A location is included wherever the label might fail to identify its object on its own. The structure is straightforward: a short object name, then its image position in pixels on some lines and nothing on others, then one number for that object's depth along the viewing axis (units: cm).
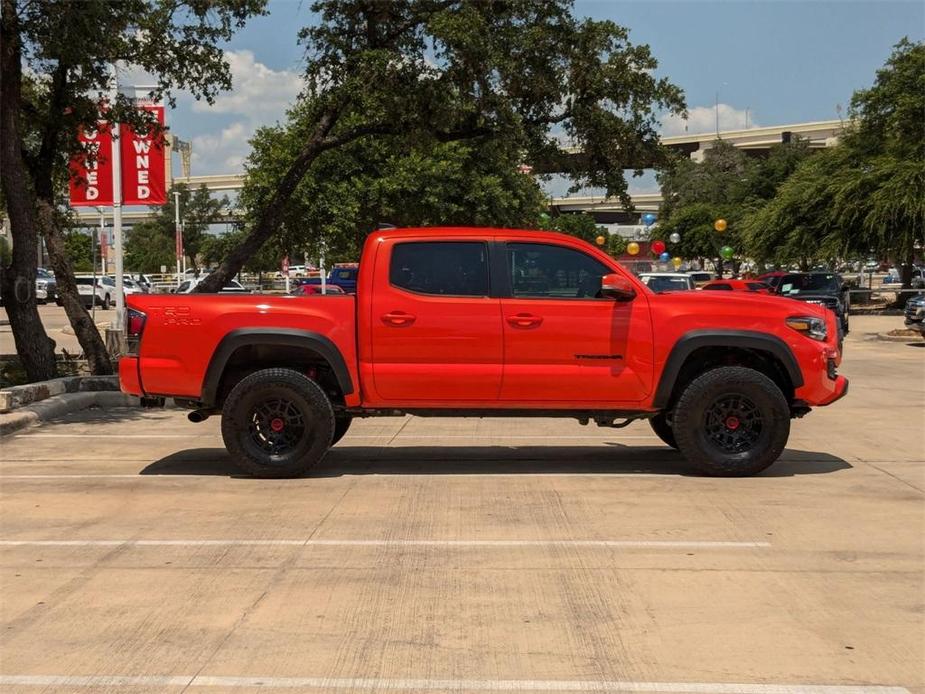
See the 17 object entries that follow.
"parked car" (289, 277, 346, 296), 3182
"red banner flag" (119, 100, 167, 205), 1967
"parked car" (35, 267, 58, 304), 4744
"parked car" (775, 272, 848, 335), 2794
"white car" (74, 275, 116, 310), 4528
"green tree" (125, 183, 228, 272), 8444
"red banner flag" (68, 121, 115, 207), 1597
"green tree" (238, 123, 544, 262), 3338
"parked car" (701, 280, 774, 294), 2634
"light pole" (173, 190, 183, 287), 5550
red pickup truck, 827
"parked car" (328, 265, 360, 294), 3833
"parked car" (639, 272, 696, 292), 2698
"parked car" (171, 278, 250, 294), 3937
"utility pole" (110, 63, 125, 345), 1878
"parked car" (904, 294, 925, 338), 2447
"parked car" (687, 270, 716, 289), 4770
